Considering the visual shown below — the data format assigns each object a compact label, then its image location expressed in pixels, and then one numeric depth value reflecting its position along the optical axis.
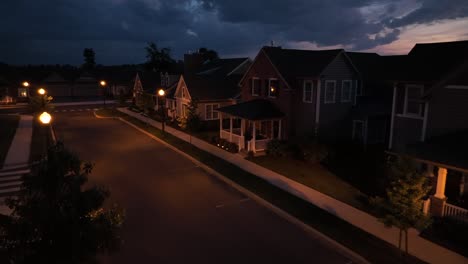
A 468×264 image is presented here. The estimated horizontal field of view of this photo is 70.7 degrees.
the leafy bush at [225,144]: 26.14
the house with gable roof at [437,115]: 13.70
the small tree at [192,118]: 30.88
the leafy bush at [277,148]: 24.28
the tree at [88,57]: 127.75
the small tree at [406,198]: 10.38
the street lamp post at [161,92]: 29.80
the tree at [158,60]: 89.34
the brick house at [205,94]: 35.12
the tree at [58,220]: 6.71
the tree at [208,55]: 67.16
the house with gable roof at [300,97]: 24.95
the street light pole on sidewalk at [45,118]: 12.86
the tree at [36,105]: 23.75
